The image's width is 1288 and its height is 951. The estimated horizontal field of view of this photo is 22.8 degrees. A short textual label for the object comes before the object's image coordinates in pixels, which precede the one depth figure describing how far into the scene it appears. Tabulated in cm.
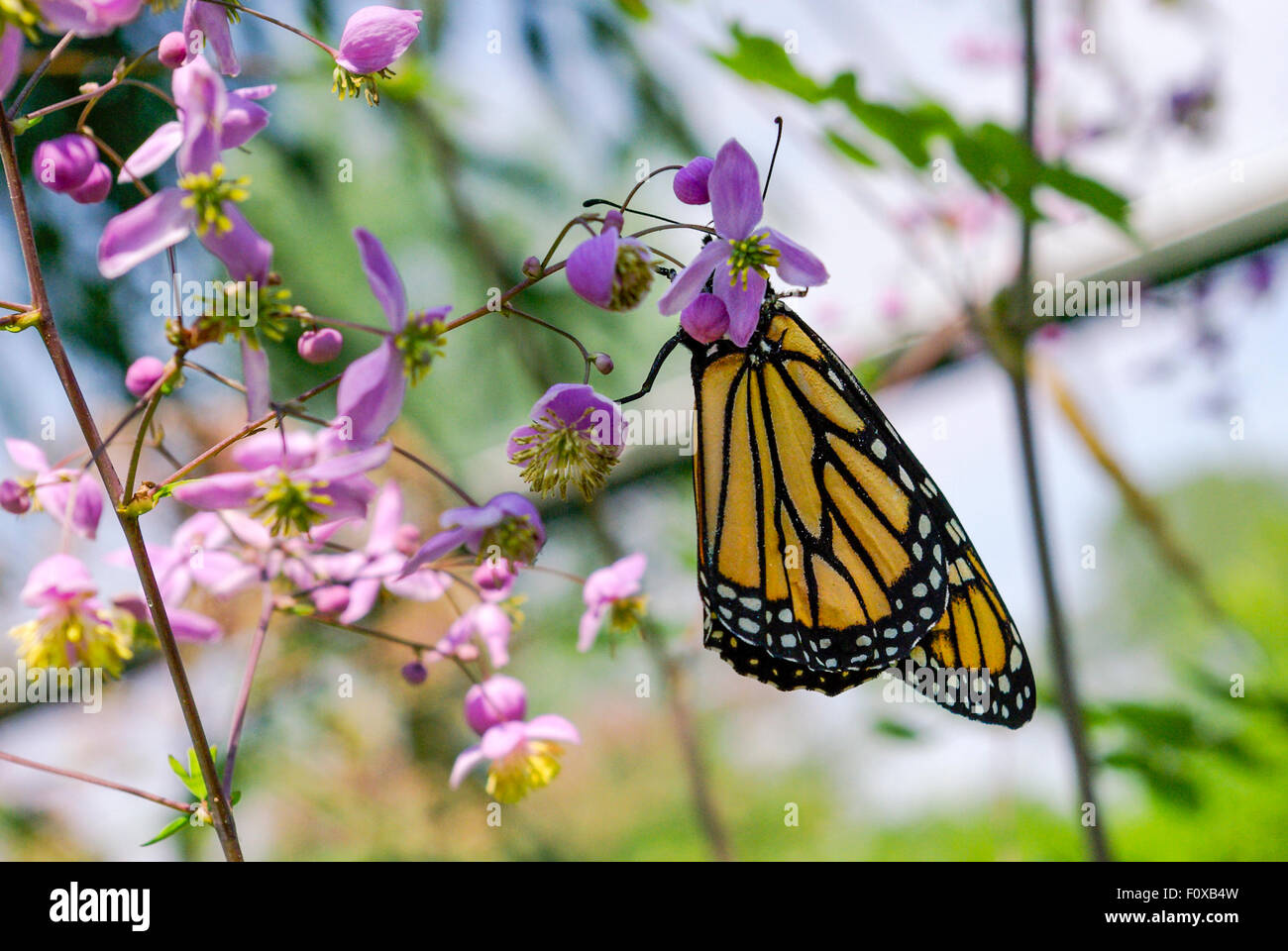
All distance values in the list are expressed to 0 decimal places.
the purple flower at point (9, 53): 25
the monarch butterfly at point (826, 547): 33
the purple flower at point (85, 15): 25
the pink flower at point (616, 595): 32
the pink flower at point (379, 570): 30
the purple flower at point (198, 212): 26
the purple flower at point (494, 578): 30
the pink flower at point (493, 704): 31
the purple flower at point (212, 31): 29
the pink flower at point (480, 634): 31
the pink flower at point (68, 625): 30
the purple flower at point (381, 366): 28
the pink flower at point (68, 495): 30
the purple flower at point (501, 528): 30
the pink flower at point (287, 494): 29
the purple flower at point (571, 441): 30
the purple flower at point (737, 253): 29
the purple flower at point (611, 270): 29
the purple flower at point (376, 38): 29
